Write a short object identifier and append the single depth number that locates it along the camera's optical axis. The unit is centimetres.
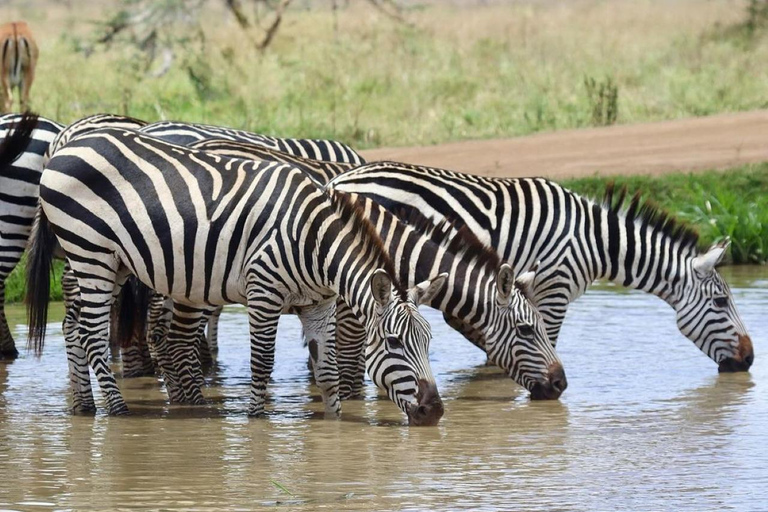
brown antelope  3659
